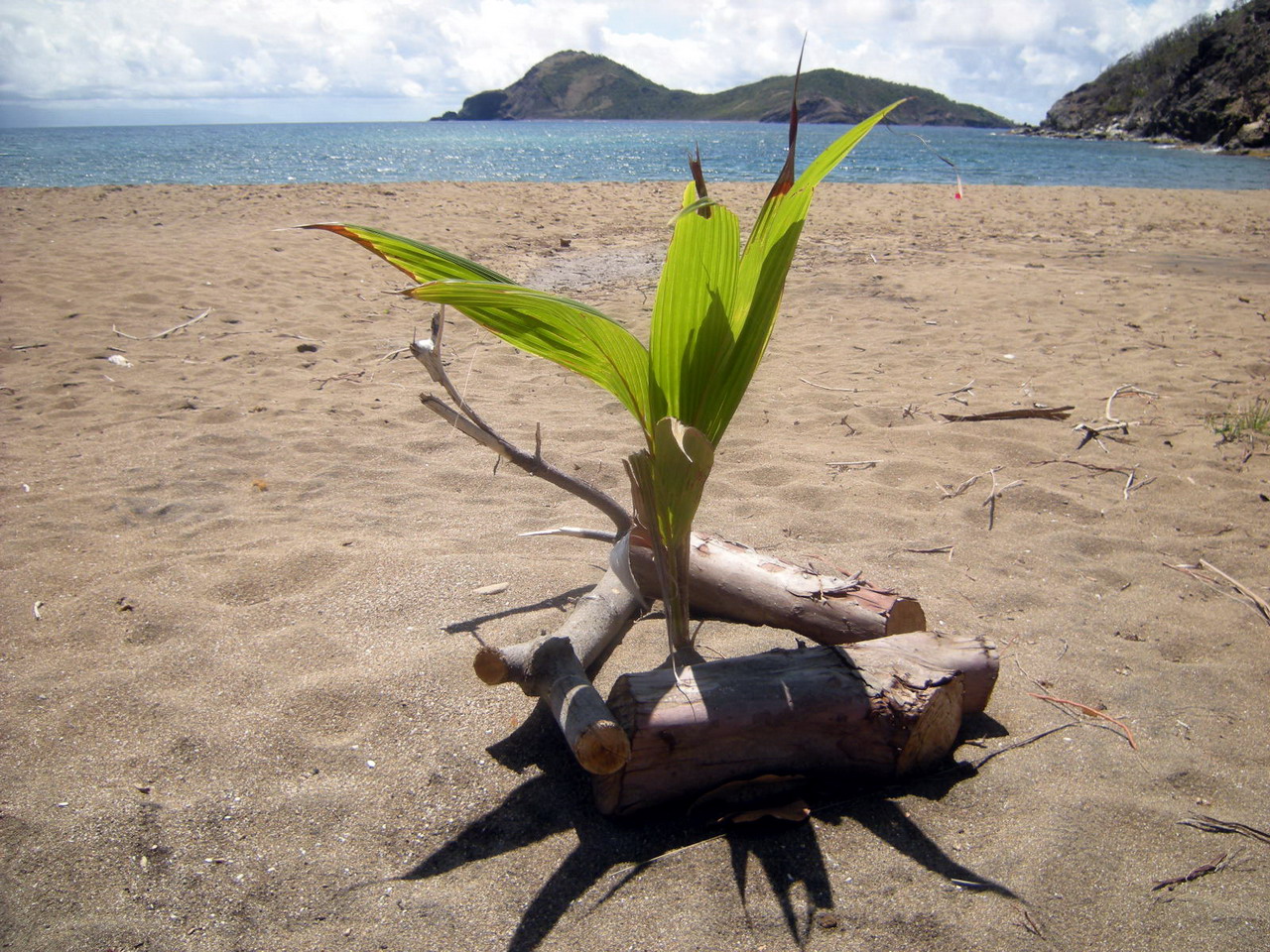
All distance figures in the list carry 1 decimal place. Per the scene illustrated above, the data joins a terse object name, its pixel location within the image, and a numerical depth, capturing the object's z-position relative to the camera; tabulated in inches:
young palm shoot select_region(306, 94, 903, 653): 45.5
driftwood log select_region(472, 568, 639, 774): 55.1
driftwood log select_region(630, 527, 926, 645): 74.5
